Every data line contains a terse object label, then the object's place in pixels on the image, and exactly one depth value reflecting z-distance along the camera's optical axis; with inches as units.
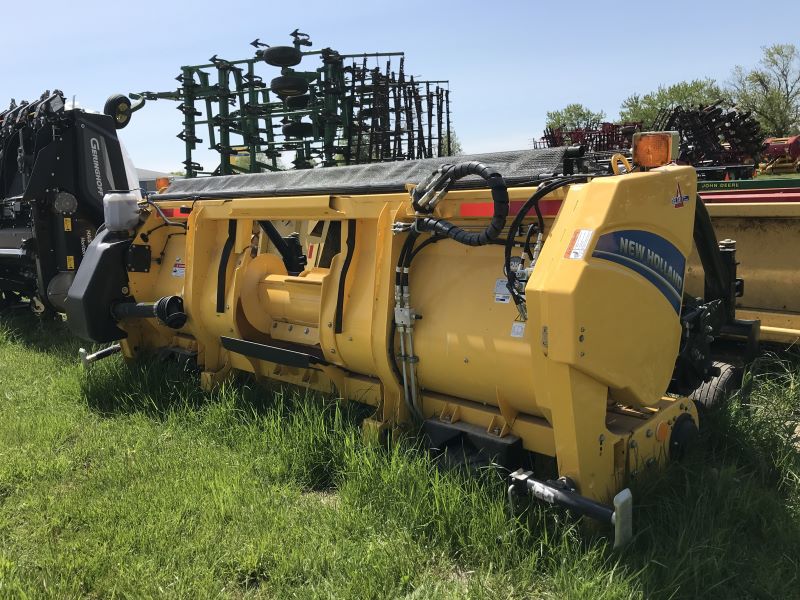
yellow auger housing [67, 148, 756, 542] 91.1
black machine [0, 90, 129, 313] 238.7
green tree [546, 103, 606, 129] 2165.4
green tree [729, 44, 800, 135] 1616.6
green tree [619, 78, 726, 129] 1770.4
